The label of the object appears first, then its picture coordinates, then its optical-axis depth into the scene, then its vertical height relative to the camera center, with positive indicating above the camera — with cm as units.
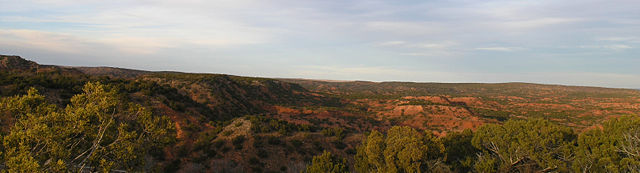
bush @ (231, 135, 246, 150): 2055 -529
